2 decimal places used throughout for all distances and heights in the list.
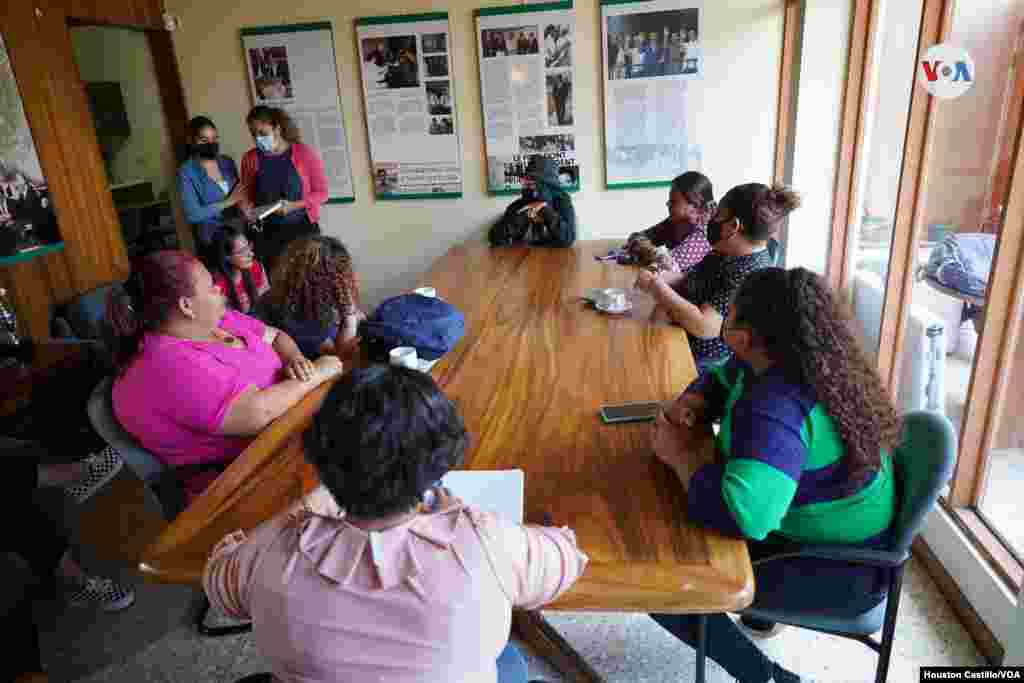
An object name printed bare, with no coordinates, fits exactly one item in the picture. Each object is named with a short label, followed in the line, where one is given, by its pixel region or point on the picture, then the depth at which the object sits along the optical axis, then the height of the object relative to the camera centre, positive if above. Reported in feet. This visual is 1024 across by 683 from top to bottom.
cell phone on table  4.84 -2.10
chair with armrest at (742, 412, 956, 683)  4.04 -2.60
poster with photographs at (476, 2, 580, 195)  13.01 +0.57
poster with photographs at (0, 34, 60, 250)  10.39 -0.49
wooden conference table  3.33 -2.14
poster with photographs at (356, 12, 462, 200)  13.41 +0.39
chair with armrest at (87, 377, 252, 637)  4.95 -2.27
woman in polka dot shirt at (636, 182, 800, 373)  6.40 -1.40
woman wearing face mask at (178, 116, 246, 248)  13.00 -0.89
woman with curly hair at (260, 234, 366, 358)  6.72 -1.59
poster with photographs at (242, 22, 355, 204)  13.67 +1.04
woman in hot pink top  4.88 -1.71
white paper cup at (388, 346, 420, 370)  5.75 -1.90
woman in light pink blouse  2.62 -1.67
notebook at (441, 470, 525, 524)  3.81 -2.10
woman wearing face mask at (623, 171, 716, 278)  8.16 -1.61
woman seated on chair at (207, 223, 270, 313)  8.86 -1.65
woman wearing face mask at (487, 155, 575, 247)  11.28 -1.58
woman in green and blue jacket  3.54 -1.84
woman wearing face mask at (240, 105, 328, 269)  12.62 -0.85
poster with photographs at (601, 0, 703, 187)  12.64 +0.42
